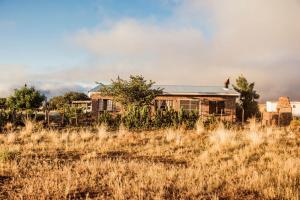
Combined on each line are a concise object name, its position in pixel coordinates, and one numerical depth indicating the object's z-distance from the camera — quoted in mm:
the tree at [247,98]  34875
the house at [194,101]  30688
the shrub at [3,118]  20297
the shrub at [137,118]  19656
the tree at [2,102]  52000
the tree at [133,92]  25250
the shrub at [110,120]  20144
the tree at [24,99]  33625
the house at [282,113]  29750
